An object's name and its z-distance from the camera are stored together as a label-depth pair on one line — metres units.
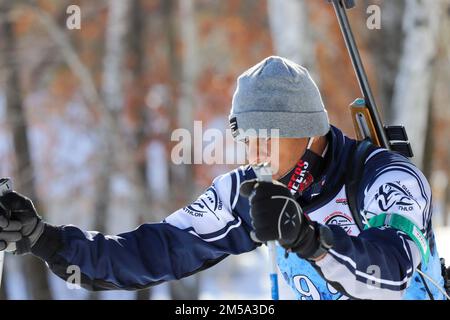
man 5.49
